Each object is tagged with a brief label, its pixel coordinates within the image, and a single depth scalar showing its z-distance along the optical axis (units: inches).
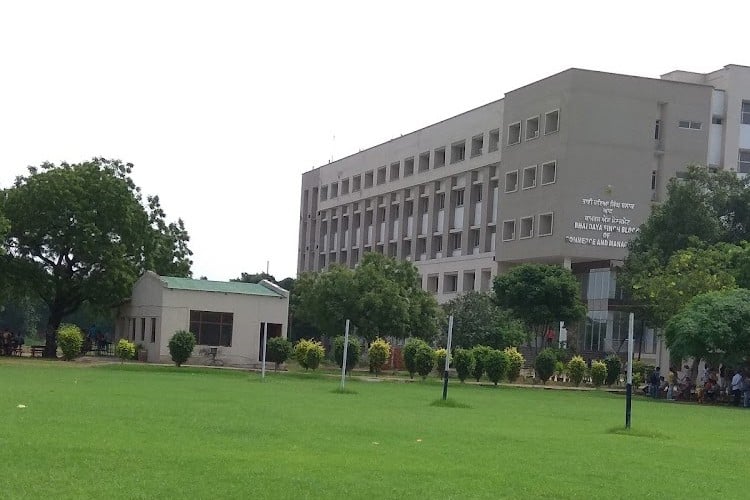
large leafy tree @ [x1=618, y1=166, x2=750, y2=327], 2139.5
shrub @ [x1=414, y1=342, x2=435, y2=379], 1910.7
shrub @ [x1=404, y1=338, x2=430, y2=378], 1926.7
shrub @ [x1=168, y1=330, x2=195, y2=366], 1925.4
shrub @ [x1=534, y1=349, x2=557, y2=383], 1962.4
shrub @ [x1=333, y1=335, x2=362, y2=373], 1861.5
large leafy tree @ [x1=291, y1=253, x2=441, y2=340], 2319.1
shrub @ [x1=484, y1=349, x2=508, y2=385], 1871.3
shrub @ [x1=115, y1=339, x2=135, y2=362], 2018.9
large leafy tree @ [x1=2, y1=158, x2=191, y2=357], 2187.5
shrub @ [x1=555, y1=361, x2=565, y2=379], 2001.2
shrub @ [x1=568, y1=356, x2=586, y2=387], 1962.4
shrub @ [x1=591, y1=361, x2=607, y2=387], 1974.7
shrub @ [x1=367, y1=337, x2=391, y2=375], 1969.7
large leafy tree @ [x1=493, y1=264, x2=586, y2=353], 2315.5
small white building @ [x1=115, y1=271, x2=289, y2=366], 2132.1
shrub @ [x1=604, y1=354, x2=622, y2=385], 2006.6
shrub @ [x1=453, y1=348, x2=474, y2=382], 1881.2
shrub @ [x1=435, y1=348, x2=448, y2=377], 1937.7
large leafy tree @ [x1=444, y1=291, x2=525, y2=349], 2158.0
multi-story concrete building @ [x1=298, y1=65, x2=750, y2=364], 2608.3
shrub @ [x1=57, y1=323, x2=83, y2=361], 2010.3
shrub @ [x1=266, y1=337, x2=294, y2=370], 1980.8
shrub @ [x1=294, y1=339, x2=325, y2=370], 1914.4
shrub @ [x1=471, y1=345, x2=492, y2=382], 1886.1
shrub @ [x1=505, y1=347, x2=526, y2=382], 1913.3
